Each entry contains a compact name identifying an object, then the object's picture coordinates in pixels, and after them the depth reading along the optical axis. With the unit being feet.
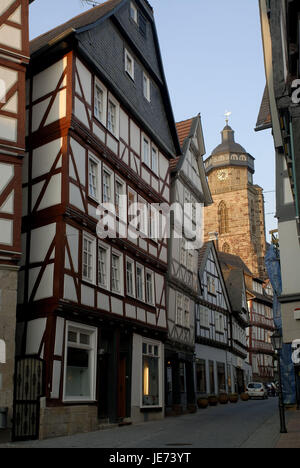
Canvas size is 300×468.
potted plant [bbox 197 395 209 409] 106.01
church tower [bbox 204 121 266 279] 357.78
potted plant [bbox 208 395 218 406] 117.29
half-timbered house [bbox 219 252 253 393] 163.84
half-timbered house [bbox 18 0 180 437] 55.47
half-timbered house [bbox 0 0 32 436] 49.08
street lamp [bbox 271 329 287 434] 60.19
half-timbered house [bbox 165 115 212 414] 92.02
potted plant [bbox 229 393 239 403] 133.38
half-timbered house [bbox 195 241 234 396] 123.03
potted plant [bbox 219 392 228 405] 126.00
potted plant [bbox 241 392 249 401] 146.30
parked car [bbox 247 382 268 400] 155.12
